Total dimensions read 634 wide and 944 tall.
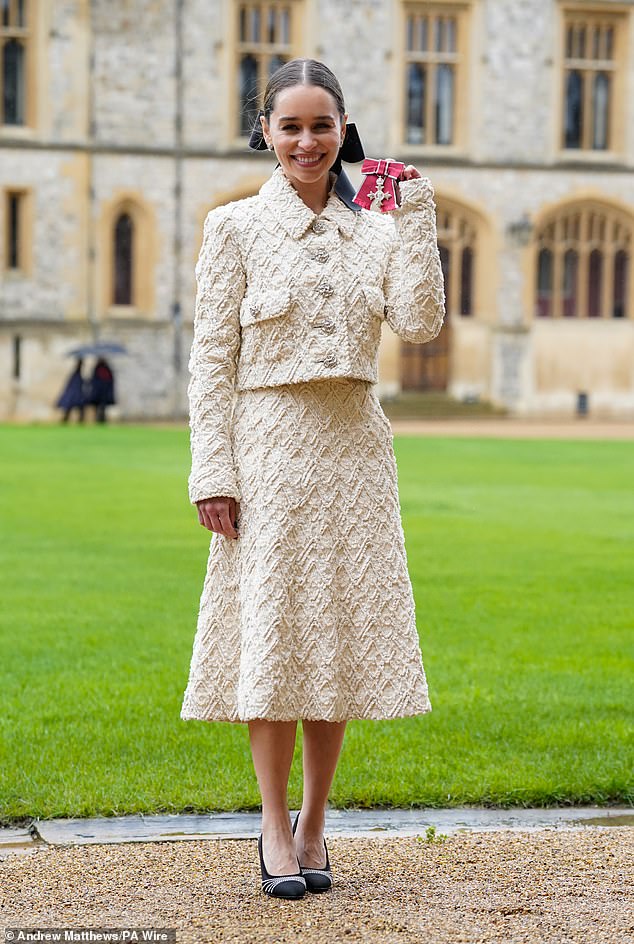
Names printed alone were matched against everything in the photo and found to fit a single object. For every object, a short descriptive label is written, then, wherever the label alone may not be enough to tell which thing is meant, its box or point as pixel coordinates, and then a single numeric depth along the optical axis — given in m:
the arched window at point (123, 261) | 32.25
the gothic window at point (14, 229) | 31.34
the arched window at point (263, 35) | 31.86
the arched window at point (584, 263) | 33.34
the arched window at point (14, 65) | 30.98
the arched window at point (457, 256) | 32.94
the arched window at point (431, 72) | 32.44
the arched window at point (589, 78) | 33.00
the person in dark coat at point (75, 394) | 30.02
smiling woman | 3.77
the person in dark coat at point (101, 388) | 29.83
